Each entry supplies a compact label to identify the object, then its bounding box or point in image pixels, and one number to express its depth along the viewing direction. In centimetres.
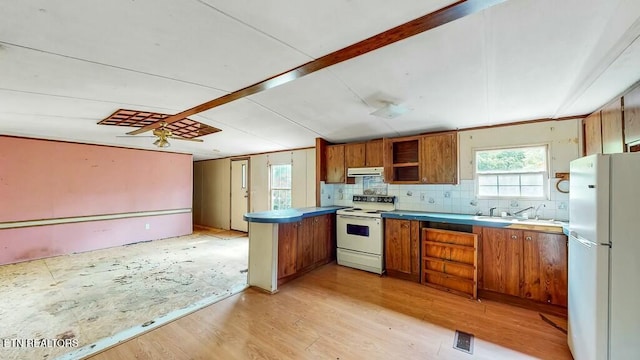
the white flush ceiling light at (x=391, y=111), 282
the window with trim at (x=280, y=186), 604
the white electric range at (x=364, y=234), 379
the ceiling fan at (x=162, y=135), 384
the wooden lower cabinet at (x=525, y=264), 262
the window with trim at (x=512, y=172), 325
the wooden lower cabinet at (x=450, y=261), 305
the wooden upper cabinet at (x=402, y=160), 397
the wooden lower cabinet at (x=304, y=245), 346
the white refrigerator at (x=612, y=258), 147
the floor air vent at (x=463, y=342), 212
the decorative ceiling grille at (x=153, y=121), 381
